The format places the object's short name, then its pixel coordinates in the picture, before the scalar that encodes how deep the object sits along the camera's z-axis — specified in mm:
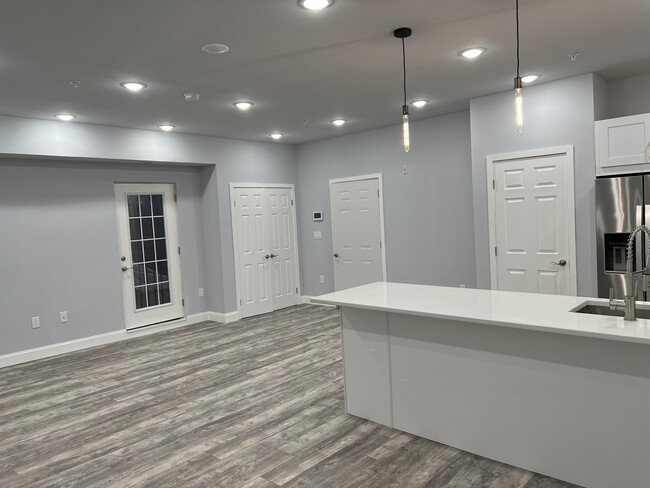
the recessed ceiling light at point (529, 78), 4246
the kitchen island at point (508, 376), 2201
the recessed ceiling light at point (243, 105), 4727
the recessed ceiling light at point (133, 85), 3848
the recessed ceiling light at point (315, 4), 2541
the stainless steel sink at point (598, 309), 2645
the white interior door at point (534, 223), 4484
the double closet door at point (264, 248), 6898
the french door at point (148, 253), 6090
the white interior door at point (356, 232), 6746
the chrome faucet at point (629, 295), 2225
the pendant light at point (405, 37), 2984
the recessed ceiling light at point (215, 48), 3129
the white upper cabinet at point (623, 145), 3908
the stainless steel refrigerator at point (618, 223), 3902
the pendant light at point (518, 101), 2494
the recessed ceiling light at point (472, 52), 3466
